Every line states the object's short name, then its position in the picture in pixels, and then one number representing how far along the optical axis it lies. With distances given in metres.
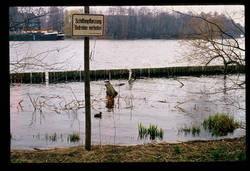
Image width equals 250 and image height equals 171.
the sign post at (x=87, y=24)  6.01
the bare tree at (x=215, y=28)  9.48
